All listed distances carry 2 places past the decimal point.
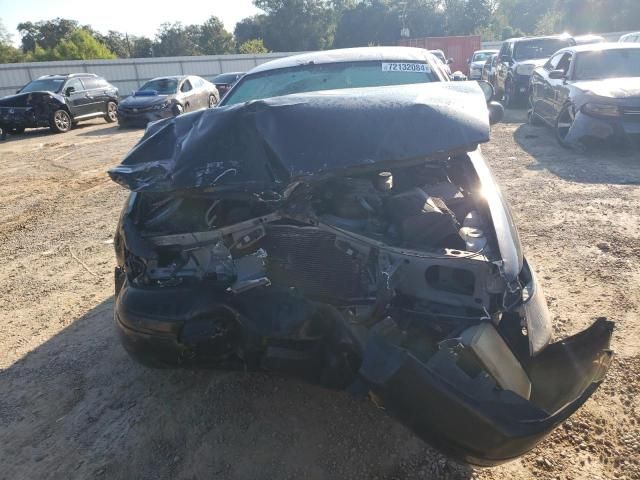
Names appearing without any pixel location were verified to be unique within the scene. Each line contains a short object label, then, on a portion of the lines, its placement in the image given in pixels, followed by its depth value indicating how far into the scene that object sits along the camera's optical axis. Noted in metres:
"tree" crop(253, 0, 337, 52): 54.31
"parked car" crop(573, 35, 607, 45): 13.70
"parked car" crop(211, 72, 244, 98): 18.19
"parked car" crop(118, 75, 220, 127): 13.30
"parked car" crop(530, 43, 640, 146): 6.74
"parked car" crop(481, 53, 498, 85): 14.26
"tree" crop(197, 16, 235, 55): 55.38
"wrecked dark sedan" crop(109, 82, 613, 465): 1.98
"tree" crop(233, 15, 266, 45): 57.70
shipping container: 28.95
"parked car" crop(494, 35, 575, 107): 11.78
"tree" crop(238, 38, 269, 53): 45.16
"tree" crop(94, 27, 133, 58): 61.06
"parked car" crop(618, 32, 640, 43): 13.02
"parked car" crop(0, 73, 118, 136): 12.91
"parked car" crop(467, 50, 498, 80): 19.36
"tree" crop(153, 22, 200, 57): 55.66
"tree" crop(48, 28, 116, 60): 43.44
